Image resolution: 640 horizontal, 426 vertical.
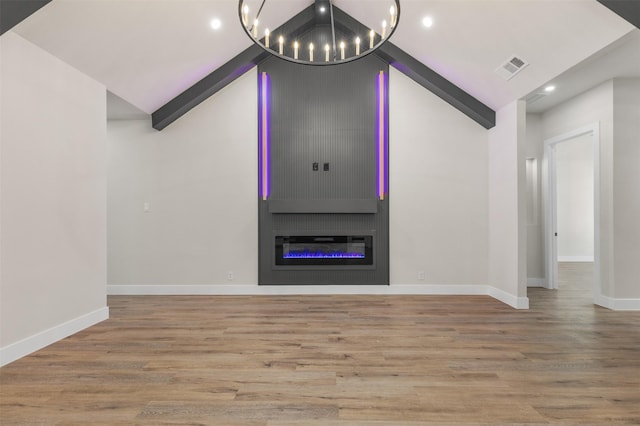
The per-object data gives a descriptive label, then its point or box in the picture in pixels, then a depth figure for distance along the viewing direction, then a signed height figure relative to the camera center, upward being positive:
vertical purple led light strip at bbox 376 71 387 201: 5.21 +1.26
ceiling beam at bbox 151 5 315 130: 4.94 +2.01
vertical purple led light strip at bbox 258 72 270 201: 5.20 +1.27
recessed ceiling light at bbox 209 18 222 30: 4.02 +2.31
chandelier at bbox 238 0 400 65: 4.57 +2.80
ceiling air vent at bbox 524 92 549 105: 4.37 +1.66
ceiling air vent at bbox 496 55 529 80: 3.84 +1.73
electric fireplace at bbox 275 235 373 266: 5.23 -0.51
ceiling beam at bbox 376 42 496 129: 4.92 +1.91
